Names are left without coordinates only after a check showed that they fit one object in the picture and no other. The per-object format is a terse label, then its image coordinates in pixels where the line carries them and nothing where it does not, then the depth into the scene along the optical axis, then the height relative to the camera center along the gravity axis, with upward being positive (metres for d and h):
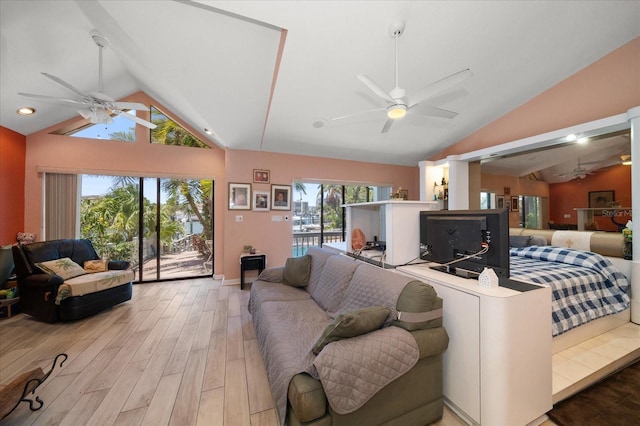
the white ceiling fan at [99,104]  2.48 +1.24
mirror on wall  2.77 +0.51
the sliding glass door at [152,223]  4.10 -0.15
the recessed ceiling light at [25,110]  3.06 +1.38
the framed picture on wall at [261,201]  4.48 +0.27
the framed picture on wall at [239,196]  4.33 +0.35
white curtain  3.75 +0.14
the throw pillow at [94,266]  3.28 -0.74
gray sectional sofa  1.12 -0.82
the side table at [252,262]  4.11 -0.84
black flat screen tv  1.50 -0.19
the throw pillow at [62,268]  2.86 -0.67
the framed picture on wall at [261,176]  4.47 +0.76
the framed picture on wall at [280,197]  4.58 +0.35
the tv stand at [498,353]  1.26 -0.80
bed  2.06 -0.41
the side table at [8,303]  2.87 -1.10
